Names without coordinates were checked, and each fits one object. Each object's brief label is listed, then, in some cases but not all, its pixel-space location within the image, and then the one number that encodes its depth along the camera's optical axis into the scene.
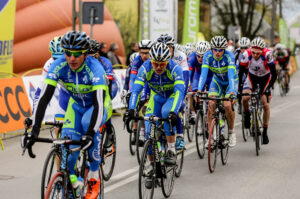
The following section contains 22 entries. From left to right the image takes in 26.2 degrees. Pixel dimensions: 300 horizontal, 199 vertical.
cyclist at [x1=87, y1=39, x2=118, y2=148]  9.39
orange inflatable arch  23.39
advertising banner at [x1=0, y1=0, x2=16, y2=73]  15.05
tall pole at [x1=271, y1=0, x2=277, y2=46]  47.16
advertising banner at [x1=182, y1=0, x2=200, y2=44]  25.19
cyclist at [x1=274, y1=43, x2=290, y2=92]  25.33
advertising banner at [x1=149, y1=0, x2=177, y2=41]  21.30
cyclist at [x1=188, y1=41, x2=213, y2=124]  13.54
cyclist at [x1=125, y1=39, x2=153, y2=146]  10.93
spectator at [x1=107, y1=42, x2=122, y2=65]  19.88
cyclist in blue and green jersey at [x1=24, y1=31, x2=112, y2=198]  6.02
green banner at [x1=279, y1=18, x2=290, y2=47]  43.47
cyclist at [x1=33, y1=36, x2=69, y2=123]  7.63
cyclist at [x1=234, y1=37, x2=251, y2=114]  16.58
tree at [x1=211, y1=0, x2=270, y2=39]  57.44
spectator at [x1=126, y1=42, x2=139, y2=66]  20.84
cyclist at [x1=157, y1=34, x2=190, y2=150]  8.85
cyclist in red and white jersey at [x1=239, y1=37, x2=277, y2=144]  12.16
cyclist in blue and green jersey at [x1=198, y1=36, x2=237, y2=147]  10.70
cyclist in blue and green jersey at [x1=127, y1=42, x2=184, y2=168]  7.82
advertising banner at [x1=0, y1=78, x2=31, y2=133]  12.74
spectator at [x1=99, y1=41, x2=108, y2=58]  18.22
